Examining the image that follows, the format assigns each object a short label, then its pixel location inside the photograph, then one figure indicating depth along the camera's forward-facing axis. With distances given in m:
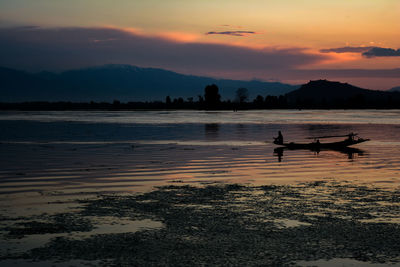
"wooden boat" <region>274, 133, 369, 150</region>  51.66
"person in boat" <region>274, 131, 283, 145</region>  53.72
